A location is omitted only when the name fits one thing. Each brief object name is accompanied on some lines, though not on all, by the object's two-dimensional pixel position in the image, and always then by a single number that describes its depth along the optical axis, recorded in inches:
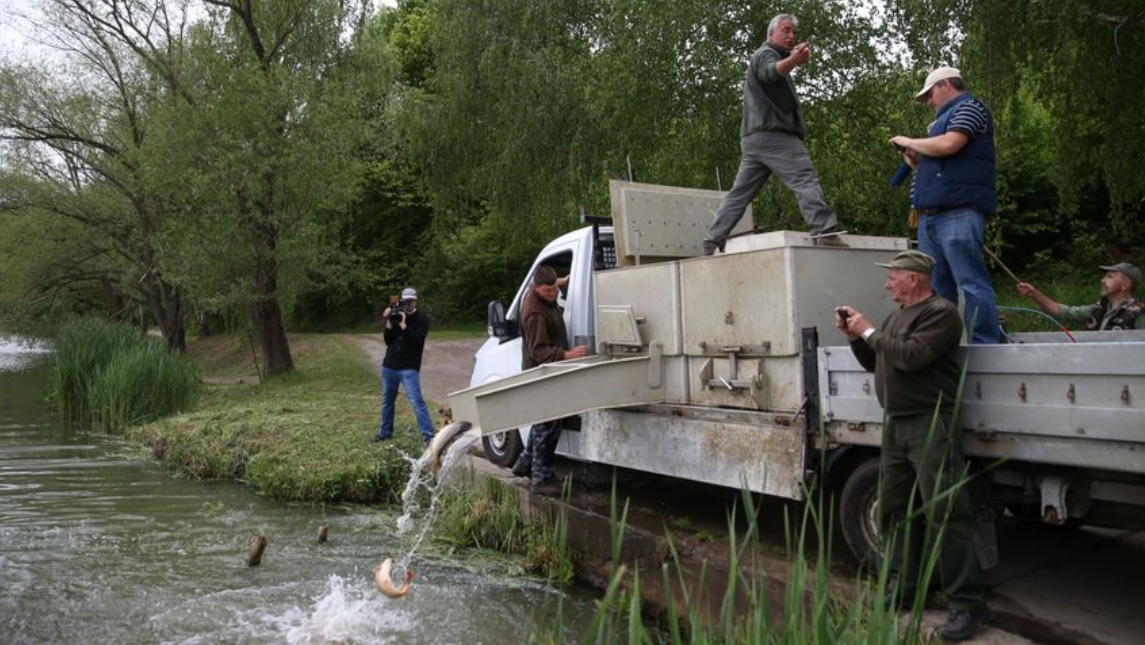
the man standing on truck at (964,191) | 200.7
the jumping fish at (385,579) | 147.6
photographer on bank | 401.7
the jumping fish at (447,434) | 225.3
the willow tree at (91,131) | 890.7
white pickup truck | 161.6
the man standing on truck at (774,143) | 241.3
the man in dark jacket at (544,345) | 287.6
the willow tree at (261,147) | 715.4
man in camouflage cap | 238.2
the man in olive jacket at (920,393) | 168.2
